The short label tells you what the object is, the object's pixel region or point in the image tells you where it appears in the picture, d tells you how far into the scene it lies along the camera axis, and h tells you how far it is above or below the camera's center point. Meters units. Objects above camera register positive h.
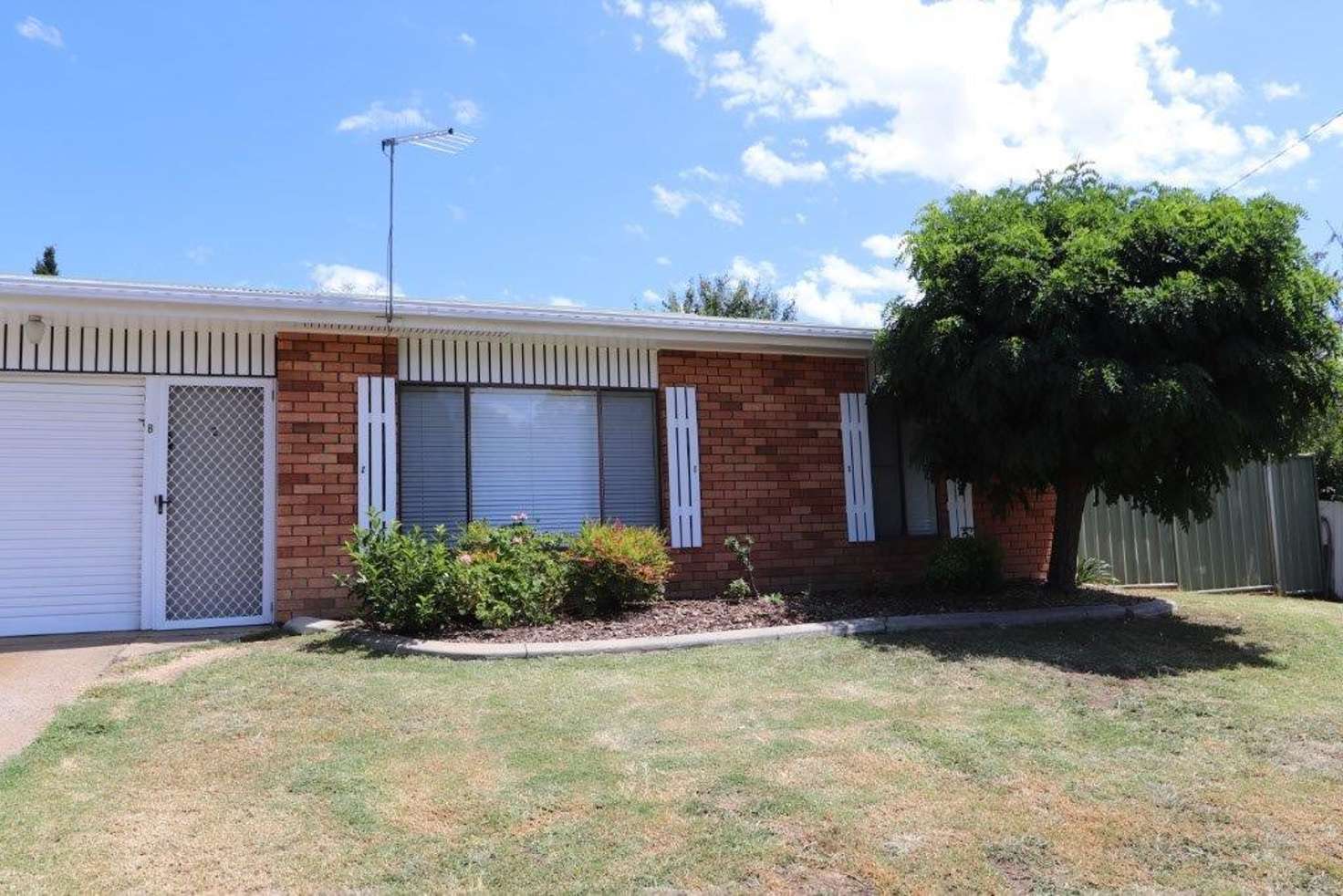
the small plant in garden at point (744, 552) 9.11 -0.37
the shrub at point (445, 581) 7.08 -0.47
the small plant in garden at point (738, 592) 9.12 -0.77
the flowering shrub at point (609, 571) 7.96 -0.46
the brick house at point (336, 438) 7.96 +0.80
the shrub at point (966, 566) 9.24 -0.58
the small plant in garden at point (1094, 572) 11.13 -0.82
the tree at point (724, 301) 33.22 +7.61
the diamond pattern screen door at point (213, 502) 8.23 +0.24
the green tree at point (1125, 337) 7.49 +1.40
